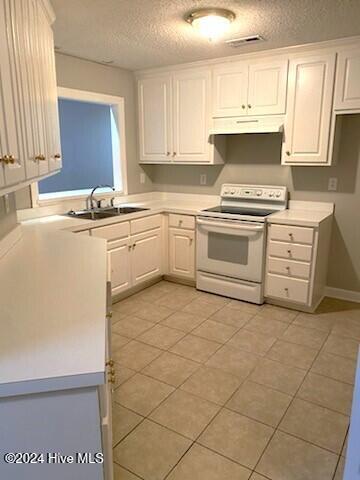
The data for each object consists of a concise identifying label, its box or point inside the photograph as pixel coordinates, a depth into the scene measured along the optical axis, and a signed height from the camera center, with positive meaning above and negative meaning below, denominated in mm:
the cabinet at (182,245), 3785 -904
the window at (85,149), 4543 +159
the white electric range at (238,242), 3322 -776
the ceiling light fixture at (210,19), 2283 +928
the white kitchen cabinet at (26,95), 1271 +293
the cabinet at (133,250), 3314 -881
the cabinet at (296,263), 3113 -910
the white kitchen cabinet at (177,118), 3684 +463
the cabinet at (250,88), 3232 +680
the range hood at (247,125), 3281 +344
